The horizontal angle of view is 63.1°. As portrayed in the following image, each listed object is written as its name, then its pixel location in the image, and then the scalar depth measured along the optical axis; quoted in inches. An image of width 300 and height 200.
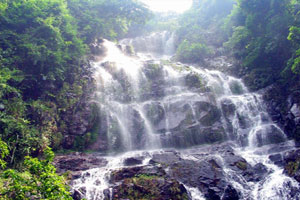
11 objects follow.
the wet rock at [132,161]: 502.6
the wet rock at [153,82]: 764.6
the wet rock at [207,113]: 660.7
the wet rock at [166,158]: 488.0
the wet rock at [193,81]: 766.5
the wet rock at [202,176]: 417.4
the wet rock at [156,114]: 678.5
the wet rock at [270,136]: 588.3
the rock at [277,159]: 478.0
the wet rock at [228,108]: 674.2
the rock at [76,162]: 491.8
